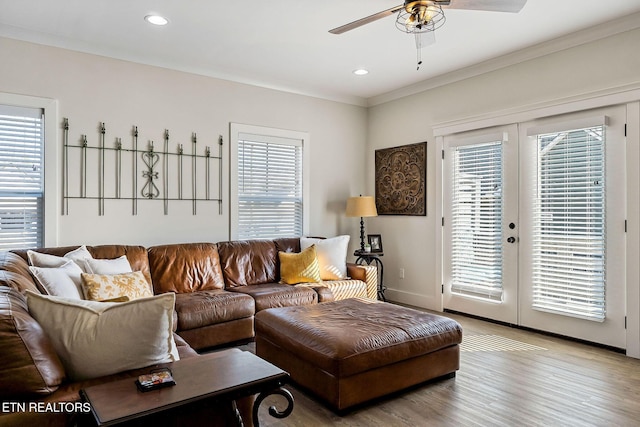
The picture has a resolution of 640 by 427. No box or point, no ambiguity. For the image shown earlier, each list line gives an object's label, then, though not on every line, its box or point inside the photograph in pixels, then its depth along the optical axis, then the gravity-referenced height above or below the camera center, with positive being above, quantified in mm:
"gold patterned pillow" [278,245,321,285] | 4398 -545
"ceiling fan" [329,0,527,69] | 2406 +1215
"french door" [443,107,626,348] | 3551 -73
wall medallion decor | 5145 +465
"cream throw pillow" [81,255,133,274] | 3234 -404
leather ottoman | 2451 -829
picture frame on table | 5371 -334
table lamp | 5172 +111
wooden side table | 5203 -607
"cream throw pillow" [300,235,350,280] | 4605 -432
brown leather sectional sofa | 1336 -556
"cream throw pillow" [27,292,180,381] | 1491 -409
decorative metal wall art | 3844 +434
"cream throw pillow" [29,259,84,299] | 2664 -434
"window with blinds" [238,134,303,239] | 4863 +339
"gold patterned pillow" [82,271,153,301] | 2951 -523
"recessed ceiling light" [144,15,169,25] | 3311 +1555
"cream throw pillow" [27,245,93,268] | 3064 -333
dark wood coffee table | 1232 -562
